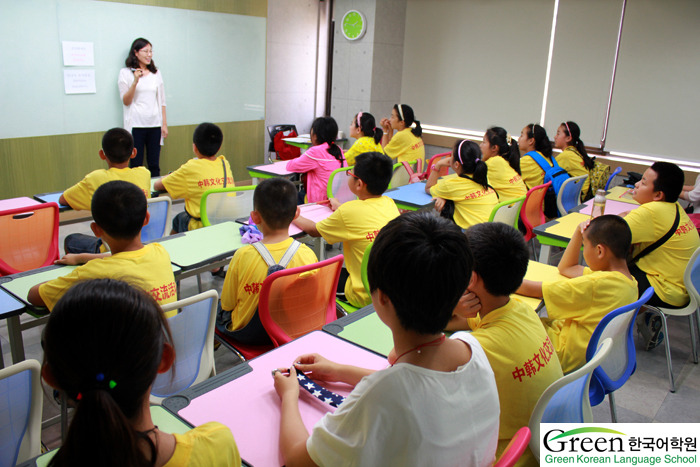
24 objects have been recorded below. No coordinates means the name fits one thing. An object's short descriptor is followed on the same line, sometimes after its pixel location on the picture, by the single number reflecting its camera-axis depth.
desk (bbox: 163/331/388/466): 1.32
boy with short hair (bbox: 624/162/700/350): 3.06
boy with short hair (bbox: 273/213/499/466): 1.04
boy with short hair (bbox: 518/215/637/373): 2.09
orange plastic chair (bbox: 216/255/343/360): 2.05
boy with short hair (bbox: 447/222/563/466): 1.51
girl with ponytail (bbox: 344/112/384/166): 5.43
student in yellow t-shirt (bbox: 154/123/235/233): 3.79
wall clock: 7.61
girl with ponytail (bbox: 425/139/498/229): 3.93
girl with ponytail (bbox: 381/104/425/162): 5.94
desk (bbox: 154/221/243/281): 2.57
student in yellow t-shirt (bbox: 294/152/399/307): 2.80
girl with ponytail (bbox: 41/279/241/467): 0.83
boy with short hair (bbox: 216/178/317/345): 2.24
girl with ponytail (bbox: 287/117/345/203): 4.71
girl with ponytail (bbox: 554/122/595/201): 5.29
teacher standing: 5.51
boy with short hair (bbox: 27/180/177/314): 1.96
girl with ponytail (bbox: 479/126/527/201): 4.48
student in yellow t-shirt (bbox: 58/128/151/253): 3.17
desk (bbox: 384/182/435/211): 3.99
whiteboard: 4.82
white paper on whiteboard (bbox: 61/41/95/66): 5.11
